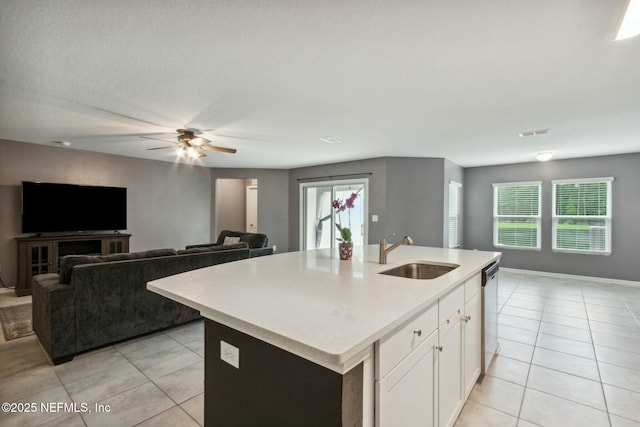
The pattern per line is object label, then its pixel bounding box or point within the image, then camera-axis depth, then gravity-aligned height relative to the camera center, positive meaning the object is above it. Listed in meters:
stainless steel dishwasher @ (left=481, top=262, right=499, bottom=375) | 2.29 -0.82
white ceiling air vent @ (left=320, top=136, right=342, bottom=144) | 4.19 +1.06
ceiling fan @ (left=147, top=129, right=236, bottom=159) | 3.75 +0.88
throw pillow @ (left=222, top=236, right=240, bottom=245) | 5.79 -0.59
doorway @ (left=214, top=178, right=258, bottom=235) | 8.66 +0.16
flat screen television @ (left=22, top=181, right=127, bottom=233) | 4.60 +0.02
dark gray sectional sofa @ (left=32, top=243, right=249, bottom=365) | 2.43 -0.84
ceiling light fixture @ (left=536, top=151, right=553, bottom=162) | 4.92 +0.98
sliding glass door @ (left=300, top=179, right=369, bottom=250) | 5.99 -0.05
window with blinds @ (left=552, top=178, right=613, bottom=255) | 5.38 -0.04
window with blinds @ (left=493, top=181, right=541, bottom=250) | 6.09 -0.05
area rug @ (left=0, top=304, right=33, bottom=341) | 3.02 -1.29
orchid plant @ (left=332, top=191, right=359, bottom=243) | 2.27 +0.04
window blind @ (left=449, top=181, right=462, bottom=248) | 6.16 -0.04
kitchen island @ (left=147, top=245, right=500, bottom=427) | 0.93 -0.40
